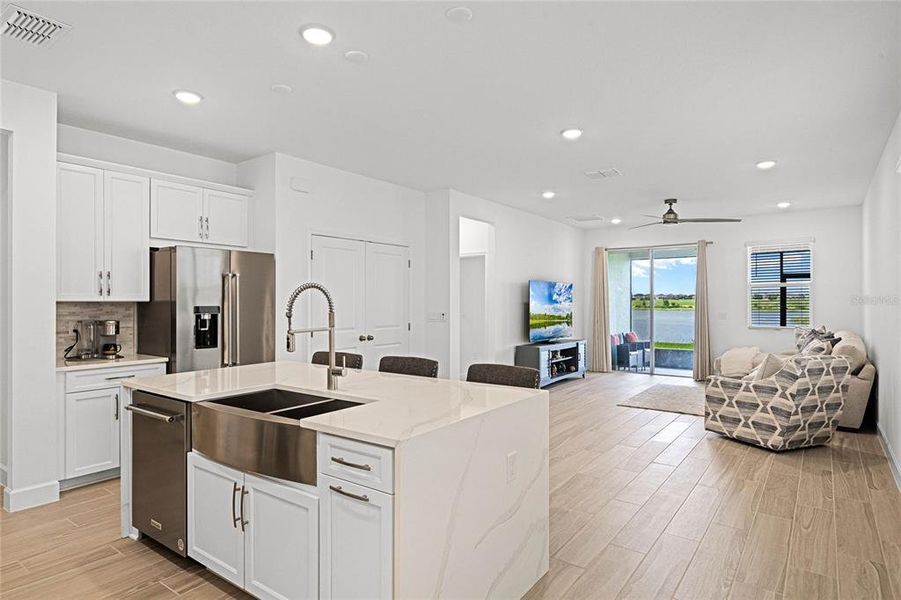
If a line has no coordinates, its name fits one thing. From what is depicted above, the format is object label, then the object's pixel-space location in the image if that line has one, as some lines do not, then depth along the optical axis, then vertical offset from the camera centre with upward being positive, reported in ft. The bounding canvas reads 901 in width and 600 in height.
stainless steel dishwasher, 8.26 -2.71
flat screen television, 26.58 -0.43
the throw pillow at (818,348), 17.94 -1.61
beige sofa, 17.12 -2.68
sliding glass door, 30.22 -0.35
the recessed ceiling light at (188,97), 11.42 +4.56
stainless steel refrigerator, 13.58 -0.16
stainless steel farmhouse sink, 6.57 -1.81
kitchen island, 5.68 -2.33
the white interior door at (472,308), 24.50 -0.27
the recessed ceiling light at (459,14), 8.05 +4.49
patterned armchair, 14.89 -2.97
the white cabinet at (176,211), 14.10 +2.53
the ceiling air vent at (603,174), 18.06 +4.50
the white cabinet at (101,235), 12.44 +1.70
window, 26.63 +0.86
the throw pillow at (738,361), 24.20 -2.79
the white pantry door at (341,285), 17.25 +0.60
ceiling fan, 22.18 +3.58
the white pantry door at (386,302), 19.30 +0.02
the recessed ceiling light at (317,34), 8.70 +4.54
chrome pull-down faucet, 8.25 -0.65
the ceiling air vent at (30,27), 8.36 +4.59
